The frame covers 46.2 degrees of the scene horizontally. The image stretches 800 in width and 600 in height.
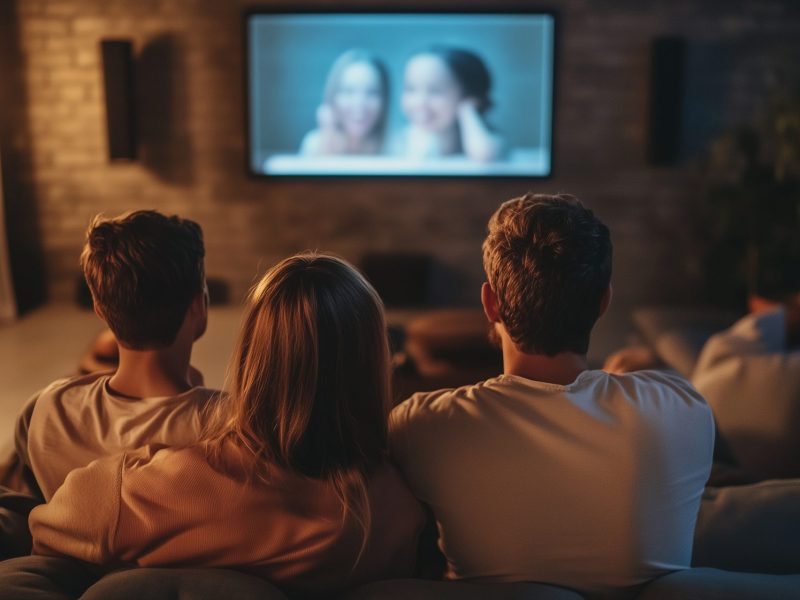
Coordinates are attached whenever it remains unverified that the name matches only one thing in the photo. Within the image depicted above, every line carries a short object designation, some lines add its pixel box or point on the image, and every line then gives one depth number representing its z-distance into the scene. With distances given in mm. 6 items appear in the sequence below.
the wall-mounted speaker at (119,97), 5922
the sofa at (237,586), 1167
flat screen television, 6133
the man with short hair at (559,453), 1380
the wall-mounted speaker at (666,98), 5949
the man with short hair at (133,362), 1541
